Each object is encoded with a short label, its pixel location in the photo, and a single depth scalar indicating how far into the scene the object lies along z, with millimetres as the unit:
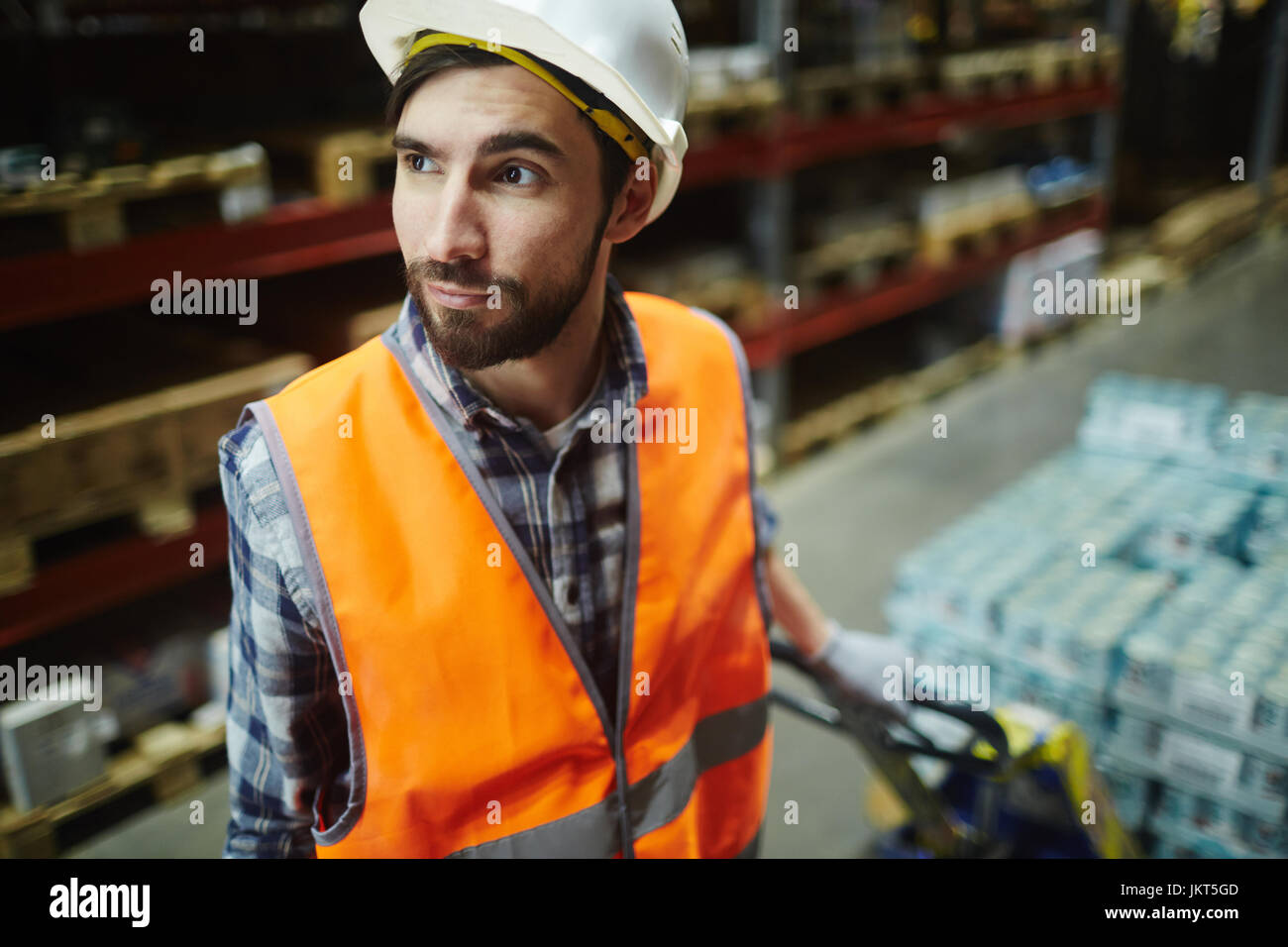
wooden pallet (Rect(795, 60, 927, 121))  5387
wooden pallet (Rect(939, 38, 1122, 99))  6566
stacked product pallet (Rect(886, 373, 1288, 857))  2527
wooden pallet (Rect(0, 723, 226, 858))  2904
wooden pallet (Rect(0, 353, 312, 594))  2758
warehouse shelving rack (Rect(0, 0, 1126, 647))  2826
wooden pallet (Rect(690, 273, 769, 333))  5023
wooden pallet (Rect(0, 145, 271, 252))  2717
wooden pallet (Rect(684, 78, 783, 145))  4668
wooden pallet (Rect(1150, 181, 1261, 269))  8695
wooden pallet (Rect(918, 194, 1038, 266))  6758
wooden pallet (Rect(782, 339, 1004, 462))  6043
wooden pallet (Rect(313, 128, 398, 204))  3352
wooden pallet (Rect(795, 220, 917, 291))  5840
